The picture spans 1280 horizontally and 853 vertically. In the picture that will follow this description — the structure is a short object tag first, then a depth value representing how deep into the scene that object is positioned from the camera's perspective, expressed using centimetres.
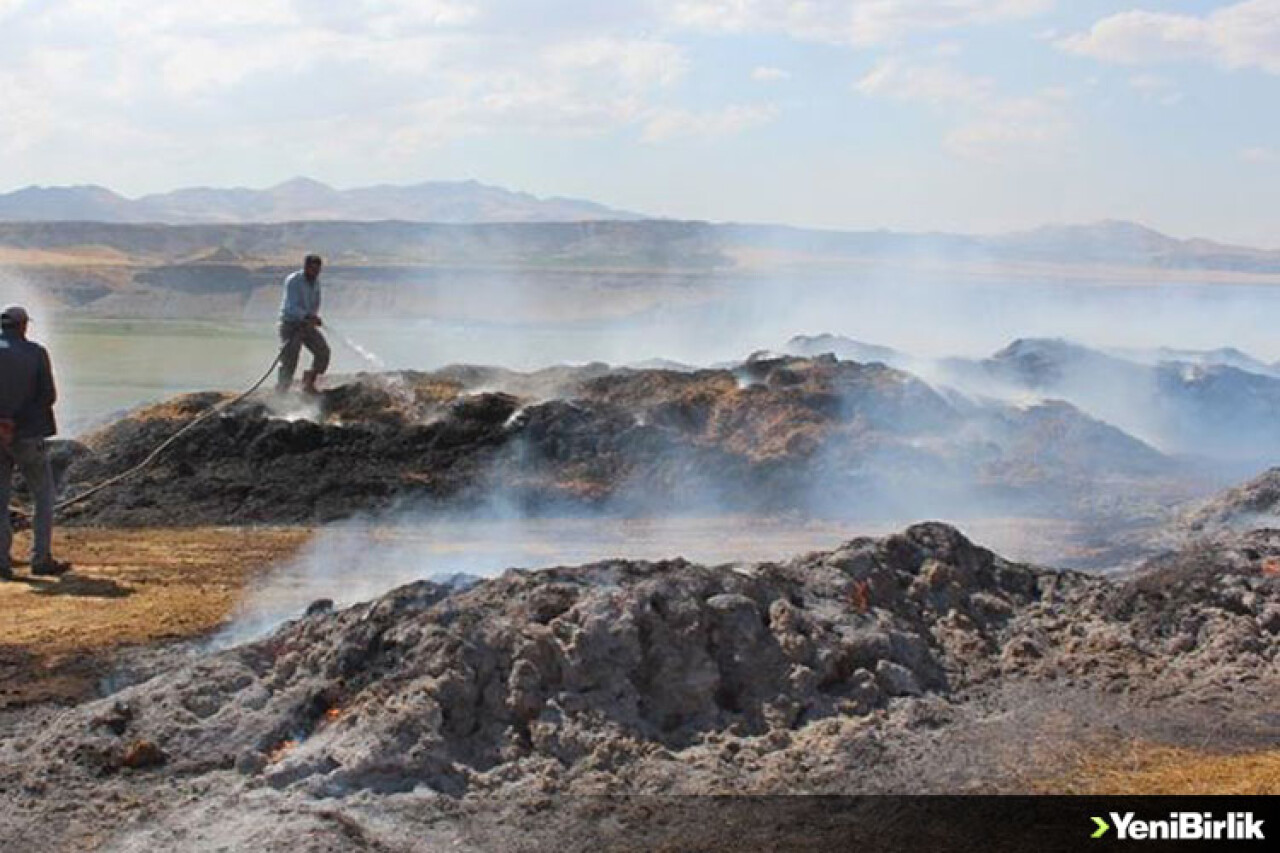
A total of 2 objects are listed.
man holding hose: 1608
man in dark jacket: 1191
